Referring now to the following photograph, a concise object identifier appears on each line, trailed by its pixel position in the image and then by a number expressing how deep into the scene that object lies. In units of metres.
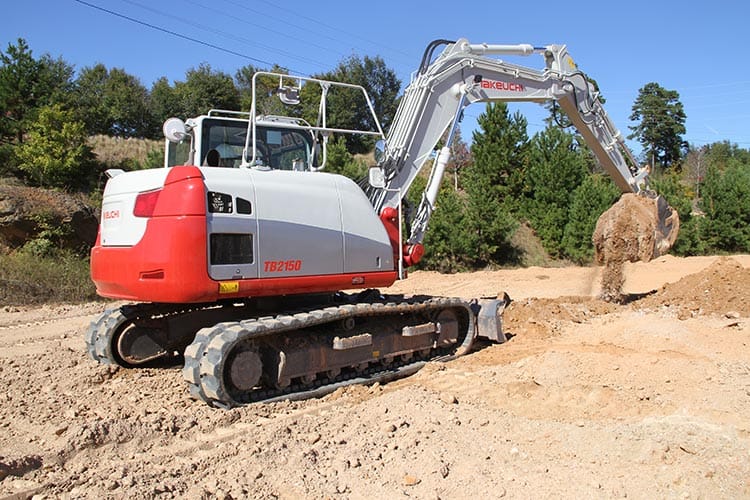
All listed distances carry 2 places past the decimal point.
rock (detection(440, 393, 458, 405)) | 5.70
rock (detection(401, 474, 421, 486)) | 4.05
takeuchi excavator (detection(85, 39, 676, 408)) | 5.43
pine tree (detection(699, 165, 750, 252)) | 23.61
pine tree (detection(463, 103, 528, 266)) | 24.77
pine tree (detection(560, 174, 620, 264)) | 21.25
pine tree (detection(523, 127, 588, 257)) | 22.62
